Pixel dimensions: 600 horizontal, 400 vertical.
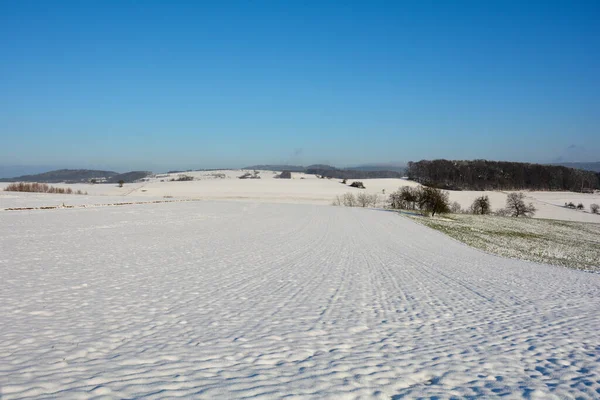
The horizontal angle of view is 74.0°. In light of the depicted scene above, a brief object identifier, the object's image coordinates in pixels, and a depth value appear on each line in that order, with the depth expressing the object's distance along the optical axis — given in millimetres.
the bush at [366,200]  98500
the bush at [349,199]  98138
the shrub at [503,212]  93794
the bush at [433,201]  67812
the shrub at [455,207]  93669
